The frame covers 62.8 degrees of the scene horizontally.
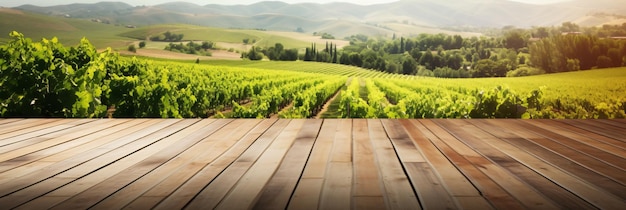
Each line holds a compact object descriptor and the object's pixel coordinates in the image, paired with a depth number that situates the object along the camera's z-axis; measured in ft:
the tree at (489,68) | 139.44
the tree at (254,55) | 161.10
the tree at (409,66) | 189.26
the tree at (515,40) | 137.36
